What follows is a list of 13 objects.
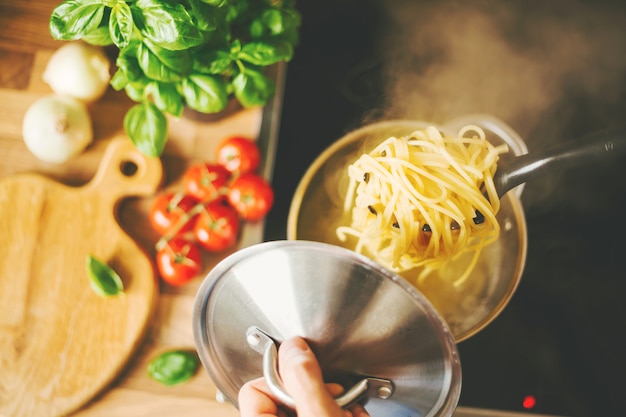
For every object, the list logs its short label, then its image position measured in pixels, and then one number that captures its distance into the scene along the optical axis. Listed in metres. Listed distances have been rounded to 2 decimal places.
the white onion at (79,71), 1.07
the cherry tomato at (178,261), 1.05
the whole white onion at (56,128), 1.07
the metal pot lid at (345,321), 0.64
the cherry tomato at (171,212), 1.08
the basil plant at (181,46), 0.75
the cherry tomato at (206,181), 1.09
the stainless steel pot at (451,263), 0.88
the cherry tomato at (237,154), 1.08
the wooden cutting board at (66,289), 1.01
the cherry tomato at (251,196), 1.07
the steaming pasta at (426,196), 0.79
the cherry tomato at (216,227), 1.07
